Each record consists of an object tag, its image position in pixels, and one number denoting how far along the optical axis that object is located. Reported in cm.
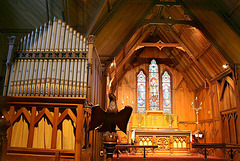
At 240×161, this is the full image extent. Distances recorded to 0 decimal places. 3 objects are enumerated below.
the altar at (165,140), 1027
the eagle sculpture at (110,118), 269
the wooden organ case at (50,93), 435
